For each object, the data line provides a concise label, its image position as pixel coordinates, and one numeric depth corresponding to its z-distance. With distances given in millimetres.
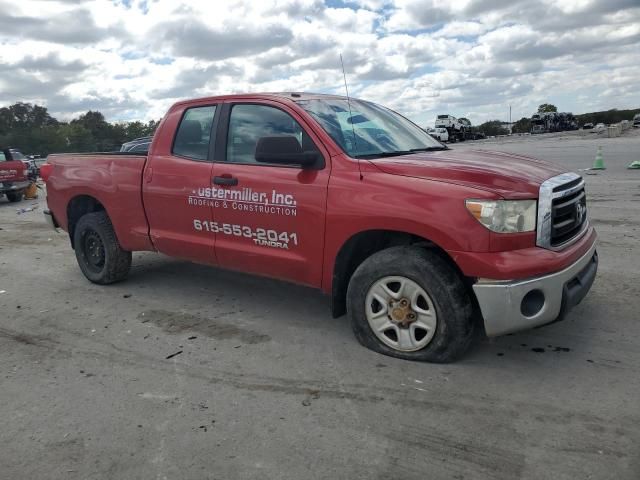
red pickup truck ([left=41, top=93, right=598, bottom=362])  3332
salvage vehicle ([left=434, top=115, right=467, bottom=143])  48494
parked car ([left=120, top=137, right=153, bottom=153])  11939
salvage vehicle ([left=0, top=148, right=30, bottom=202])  15930
